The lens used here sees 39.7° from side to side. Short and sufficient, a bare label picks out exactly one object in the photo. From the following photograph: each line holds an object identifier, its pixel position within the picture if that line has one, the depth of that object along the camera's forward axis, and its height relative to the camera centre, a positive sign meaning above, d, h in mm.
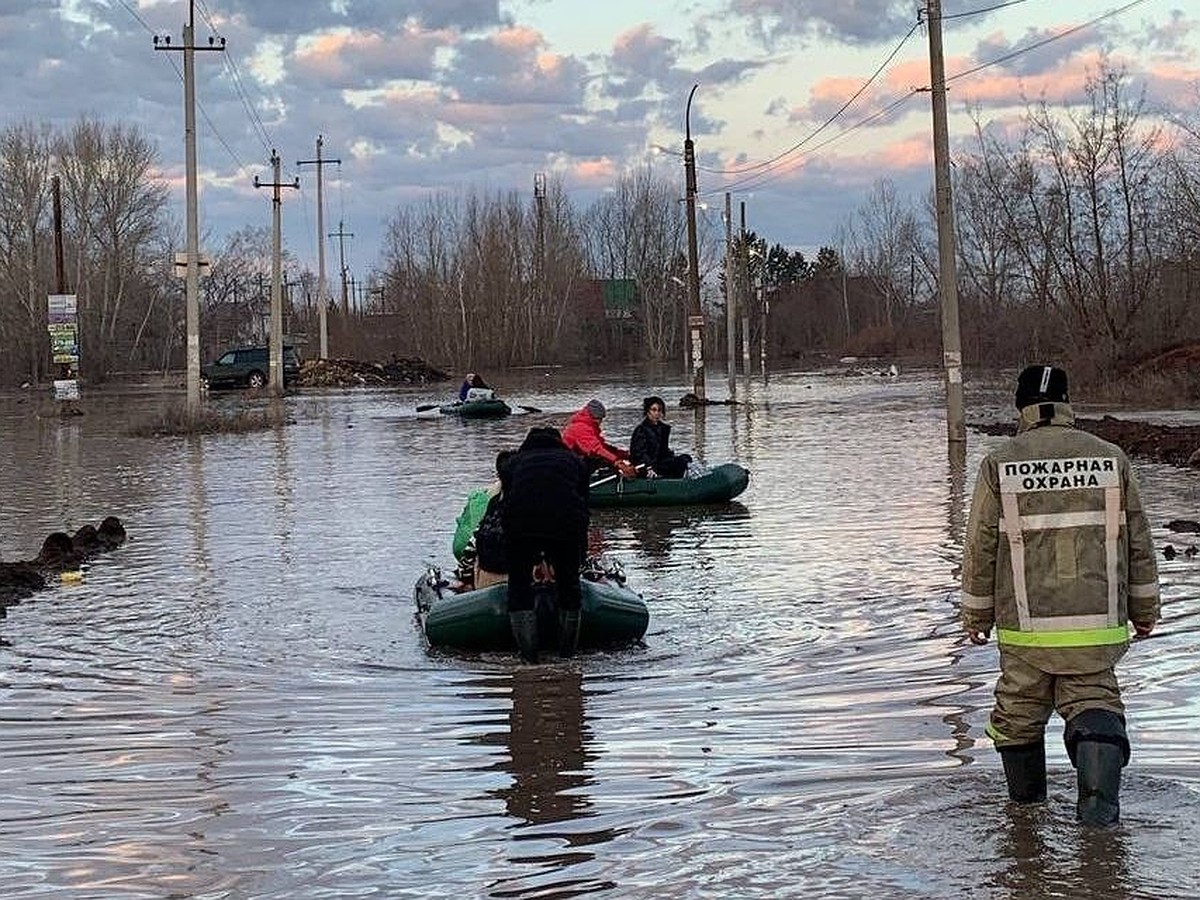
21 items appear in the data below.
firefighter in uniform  6195 -795
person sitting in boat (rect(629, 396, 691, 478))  21562 -879
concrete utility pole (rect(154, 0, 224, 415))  39500 +3425
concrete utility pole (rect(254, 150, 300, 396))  65188 +3625
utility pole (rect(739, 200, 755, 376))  71562 +3996
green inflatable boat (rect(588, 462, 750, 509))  20703 -1344
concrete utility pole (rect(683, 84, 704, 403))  47688 +2663
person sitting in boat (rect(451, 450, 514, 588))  11766 -1153
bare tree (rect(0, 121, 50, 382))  82375 +7345
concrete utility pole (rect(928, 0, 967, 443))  28859 +2336
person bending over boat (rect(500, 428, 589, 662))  10617 -916
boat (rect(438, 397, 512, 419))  45156 -603
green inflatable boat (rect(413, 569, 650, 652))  11070 -1577
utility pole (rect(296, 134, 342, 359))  79375 +7105
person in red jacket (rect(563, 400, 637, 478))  18969 -631
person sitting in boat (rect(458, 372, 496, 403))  46562 -97
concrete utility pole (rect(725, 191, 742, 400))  60125 +3915
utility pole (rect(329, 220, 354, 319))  118812 +6238
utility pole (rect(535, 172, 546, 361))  112875 +7224
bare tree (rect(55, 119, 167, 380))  87750 +9260
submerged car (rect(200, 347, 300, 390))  75812 +1080
